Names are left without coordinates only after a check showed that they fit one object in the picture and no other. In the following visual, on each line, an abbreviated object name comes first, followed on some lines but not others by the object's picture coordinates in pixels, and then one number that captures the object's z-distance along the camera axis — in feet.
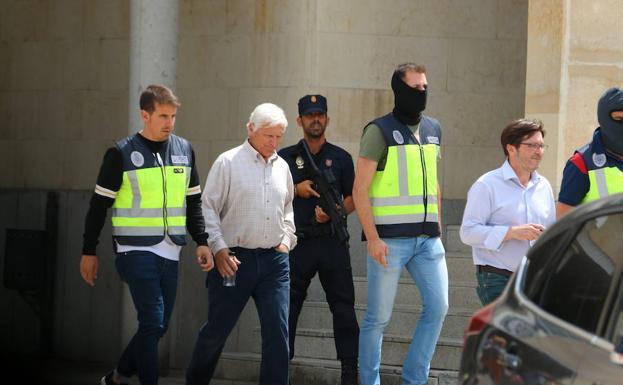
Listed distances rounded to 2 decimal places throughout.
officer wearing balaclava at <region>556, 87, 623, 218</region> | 43.91
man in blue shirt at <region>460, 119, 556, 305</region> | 45.73
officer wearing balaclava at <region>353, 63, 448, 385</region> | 49.83
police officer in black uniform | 53.78
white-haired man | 49.39
